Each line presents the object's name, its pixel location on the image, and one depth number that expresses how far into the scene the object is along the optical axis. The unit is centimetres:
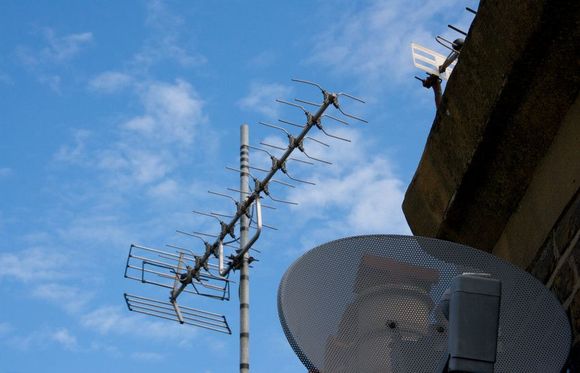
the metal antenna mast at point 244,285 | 891
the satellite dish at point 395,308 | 268
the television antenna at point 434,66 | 748
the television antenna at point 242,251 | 904
